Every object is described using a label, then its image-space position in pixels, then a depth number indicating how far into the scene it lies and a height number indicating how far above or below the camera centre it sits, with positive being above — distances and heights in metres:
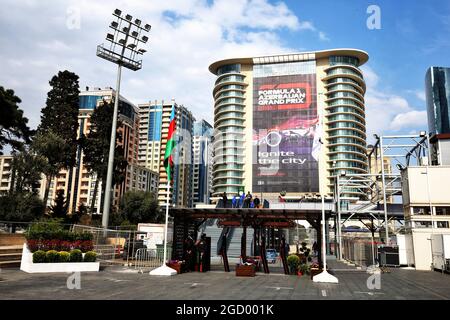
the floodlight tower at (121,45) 36.09 +18.05
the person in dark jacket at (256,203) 26.40 +1.78
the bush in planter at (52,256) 19.28 -1.69
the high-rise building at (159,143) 159.07 +36.25
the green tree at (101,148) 47.47 +9.94
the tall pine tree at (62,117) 46.29 +13.76
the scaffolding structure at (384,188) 32.47 +4.23
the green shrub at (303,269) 20.69 -2.26
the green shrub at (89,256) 20.77 -1.77
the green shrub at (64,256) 19.78 -1.72
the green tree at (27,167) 44.16 +6.69
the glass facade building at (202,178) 189.15 +25.65
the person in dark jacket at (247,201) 28.06 +1.99
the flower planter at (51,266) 18.75 -2.22
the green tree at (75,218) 46.27 +0.80
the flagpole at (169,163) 19.47 +3.53
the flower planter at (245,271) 19.89 -2.34
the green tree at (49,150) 44.09 +8.81
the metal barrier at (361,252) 29.22 -1.87
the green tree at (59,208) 48.00 +2.05
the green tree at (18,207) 41.78 +1.83
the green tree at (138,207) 75.56 +3.70
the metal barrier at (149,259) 24.17 -2.35
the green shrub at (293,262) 20.89 -1.91
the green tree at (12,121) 34.47 +9.95
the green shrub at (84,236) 21.35 -0.68
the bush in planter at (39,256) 18.88 -1.67
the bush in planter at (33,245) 19.28 -1.13
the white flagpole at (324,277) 17.20 -2.27
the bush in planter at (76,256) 20.33 -1.75
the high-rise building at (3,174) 132.27 +17.54
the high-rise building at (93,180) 120.69 +19.23
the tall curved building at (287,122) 105.56 +31.49
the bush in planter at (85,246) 21.34 -1.25
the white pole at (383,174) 30.20 +4.69
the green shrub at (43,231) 19.48 -0.40
